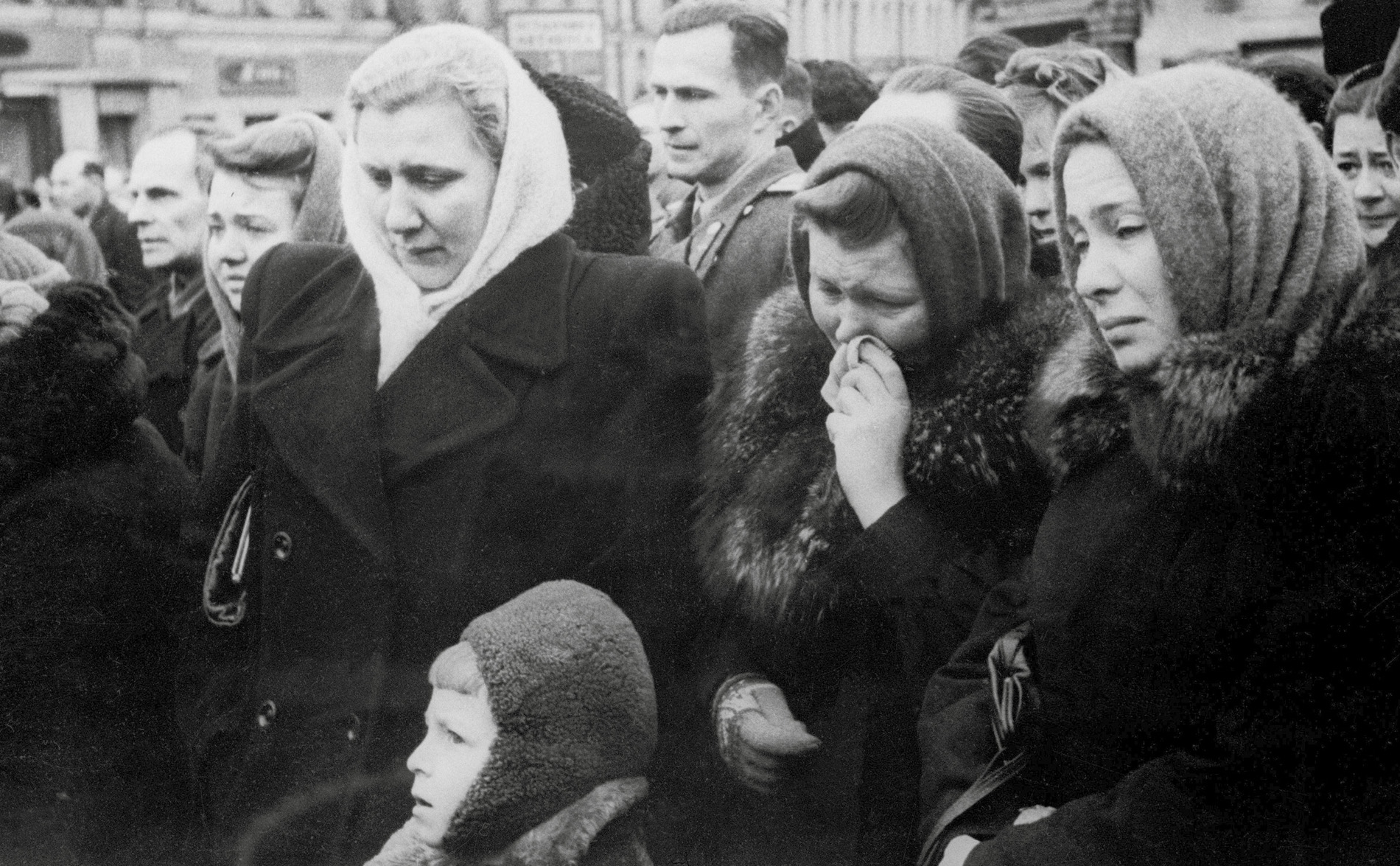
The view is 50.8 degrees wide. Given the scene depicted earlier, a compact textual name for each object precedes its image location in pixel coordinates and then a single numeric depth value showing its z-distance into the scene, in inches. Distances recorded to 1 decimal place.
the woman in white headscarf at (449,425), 93.7
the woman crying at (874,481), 82.0
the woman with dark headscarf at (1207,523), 63.3
